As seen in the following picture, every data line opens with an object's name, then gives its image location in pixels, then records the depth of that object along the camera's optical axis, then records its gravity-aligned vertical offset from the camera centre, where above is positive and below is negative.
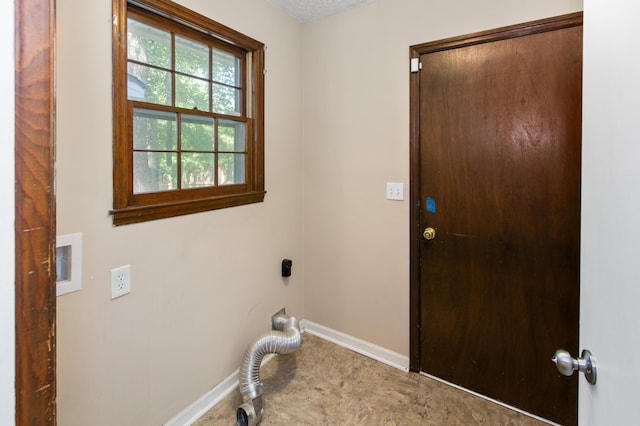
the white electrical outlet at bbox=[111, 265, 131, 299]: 1.41 -0.34
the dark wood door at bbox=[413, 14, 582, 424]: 1.65 -0.02
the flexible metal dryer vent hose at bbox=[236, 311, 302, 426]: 1.68 -0.92
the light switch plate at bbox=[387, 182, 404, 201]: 2.12 +0.10
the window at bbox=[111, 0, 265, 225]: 1.44 +0.49
